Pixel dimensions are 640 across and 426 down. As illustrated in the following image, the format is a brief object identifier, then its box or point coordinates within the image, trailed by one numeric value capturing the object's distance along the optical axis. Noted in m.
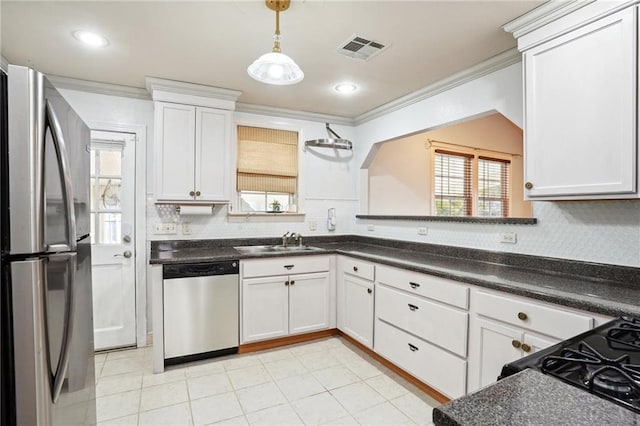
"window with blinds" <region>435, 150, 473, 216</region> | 4.60
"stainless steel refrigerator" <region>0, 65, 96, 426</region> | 1.03
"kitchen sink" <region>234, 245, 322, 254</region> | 3.23
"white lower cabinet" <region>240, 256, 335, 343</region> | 2.98
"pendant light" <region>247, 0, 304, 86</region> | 1.76
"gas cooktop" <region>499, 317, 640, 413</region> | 0.70
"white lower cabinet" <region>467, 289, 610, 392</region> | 1.54
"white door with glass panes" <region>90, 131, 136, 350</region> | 3.08
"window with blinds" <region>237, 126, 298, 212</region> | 3.60
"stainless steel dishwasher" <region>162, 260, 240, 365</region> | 2.70
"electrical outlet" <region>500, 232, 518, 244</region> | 2.37
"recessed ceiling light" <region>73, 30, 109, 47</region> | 2.15
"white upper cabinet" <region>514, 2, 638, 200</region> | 1.56
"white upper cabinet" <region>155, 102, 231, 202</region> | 3.00
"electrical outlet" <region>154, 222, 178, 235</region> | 3.21
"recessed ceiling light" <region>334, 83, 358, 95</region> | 3.01
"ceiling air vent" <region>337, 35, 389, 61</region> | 2.21
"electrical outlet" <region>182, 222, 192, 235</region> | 3.32
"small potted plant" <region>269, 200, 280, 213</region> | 3.75
